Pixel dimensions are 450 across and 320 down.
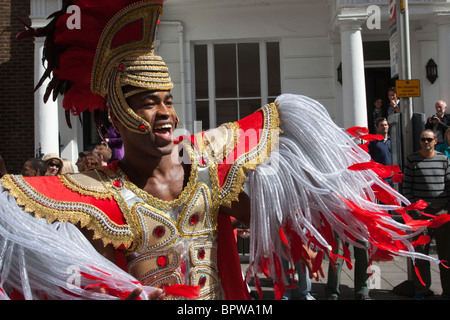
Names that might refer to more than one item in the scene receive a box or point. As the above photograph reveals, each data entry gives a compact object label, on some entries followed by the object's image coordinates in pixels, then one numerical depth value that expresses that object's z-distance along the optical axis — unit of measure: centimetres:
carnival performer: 226
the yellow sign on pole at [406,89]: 613
